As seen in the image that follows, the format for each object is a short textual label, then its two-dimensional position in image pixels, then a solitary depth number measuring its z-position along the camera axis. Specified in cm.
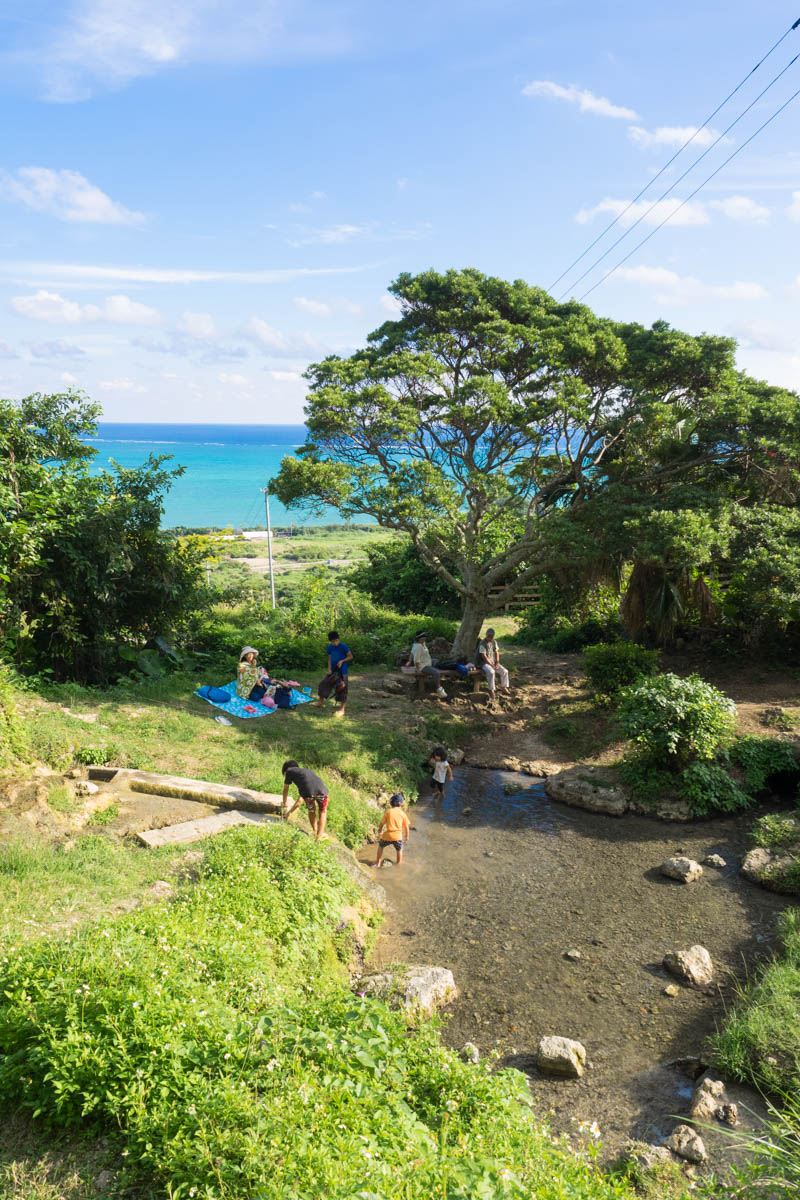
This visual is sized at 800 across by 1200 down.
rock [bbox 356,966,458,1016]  602
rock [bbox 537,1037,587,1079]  547
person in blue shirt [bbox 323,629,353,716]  1252
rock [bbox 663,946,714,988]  662
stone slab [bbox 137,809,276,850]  738
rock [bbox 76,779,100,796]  812
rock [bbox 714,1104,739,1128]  485
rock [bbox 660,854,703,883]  841
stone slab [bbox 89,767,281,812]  866
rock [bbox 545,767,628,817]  1031
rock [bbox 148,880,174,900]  601
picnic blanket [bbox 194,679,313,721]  1215
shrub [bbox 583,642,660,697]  1345
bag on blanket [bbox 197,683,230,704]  1248
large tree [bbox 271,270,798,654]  1268
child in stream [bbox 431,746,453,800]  1086
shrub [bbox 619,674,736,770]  1026
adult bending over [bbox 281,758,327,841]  804
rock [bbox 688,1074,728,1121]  491
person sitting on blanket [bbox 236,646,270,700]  1265
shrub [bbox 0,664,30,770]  814
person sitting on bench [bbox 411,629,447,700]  1412
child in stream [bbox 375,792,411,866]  879
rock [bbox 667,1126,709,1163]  455
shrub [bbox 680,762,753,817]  995
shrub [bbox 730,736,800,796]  1032
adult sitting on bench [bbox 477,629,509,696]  1400
